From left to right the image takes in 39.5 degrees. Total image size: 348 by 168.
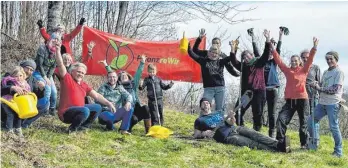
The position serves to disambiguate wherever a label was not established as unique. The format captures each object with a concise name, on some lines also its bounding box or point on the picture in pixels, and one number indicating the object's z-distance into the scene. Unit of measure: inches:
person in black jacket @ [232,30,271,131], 398.9
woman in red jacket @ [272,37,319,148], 367.9
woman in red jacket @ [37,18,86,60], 378.5
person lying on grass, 358.9
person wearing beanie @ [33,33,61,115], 352.5
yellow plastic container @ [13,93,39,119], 288.9
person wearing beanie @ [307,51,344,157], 356.8
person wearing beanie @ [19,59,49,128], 314.7
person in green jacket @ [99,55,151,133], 381.7
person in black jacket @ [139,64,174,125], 405.1
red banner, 487.8
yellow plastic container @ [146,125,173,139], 375.2
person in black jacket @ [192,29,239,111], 398.6
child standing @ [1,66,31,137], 290.8
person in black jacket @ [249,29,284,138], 396.8
